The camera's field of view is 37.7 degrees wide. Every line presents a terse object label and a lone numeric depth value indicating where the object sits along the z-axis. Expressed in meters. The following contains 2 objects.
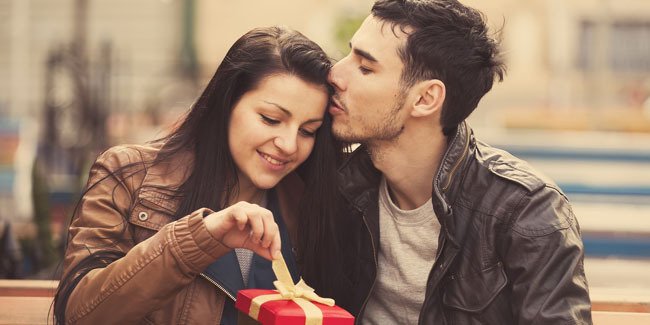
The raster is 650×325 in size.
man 2.55
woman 2.20
